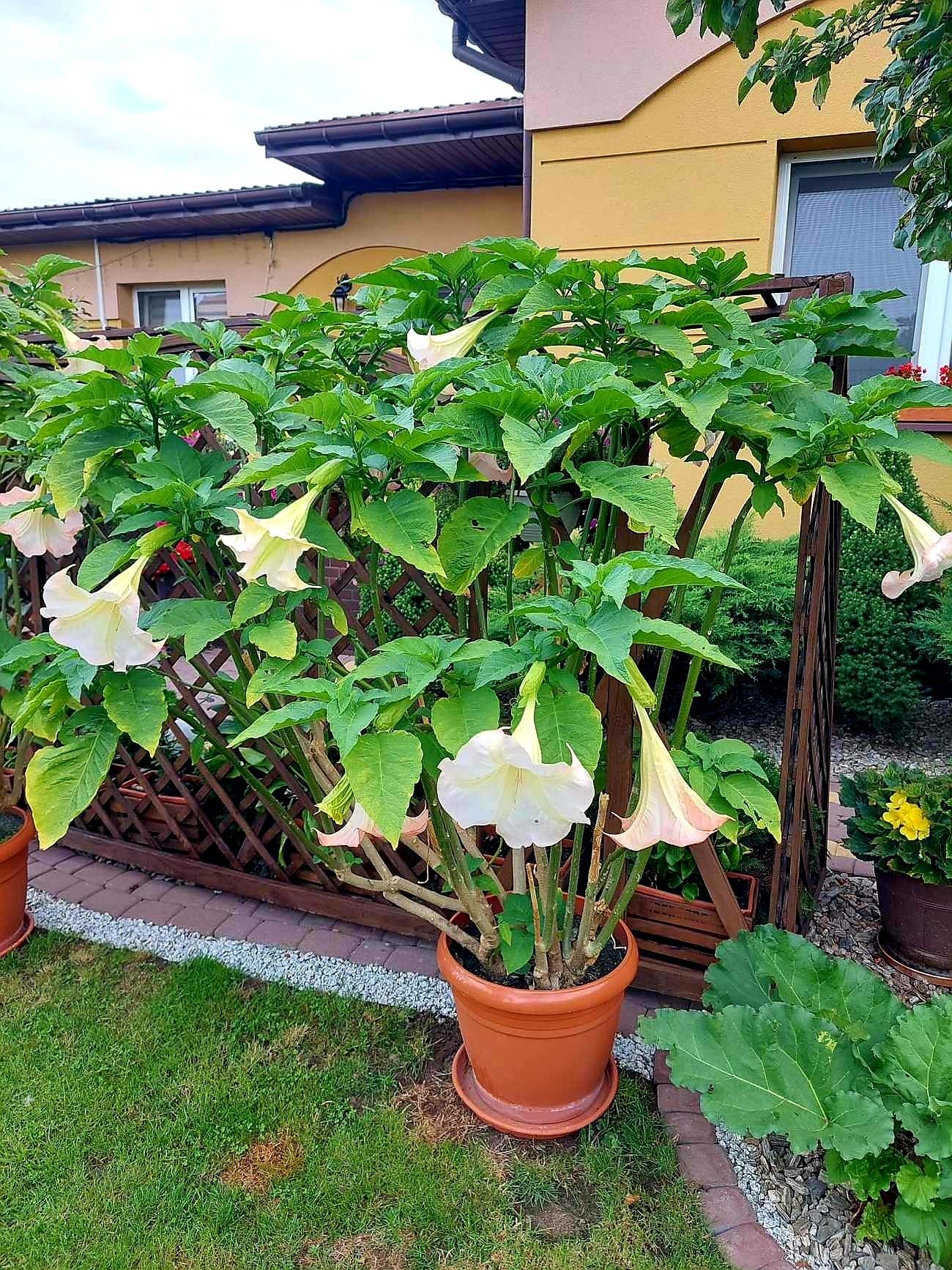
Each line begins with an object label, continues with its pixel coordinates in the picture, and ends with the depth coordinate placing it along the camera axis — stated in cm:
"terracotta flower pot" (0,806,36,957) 242
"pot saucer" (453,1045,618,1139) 179
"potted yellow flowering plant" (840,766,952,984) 224
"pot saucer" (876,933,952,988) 228
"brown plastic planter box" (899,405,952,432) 399
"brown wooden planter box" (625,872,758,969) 214
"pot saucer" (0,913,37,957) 249
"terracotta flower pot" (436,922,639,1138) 168
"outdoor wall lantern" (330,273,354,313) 591
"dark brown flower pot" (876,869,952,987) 227
